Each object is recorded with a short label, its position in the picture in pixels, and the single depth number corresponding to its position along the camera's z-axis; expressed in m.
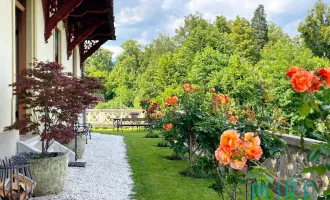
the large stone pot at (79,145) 6.97
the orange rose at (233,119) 3.54
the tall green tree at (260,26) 33.69
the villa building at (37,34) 4.67
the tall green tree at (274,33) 35.62
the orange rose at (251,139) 1.54
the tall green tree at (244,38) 30.23
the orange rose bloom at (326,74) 1.47
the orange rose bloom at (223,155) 1.49
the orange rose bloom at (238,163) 1.48
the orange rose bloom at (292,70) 1.50
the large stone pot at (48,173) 4.17
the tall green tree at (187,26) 30.34
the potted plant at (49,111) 4.24
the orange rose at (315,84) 1.43
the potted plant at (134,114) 17.05
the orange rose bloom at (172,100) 5.94
